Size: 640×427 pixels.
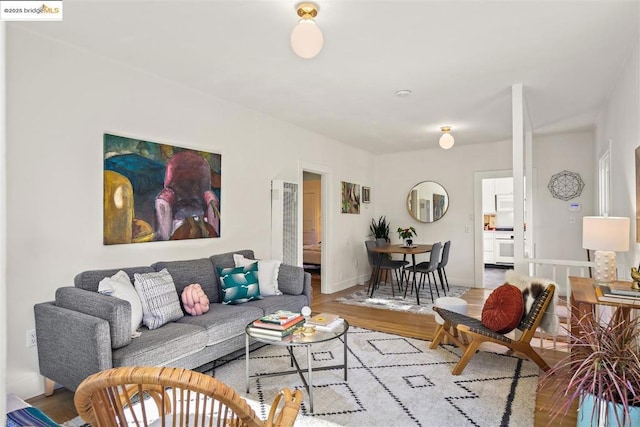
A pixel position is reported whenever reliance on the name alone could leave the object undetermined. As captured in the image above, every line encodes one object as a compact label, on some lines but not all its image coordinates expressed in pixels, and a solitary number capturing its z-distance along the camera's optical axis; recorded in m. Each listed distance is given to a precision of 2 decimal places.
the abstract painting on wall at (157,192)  2.99
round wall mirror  6.84
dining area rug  4.90
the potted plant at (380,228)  7.08
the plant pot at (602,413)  1.47
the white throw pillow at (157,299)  2.64
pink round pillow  2.96
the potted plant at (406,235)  6.20
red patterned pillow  2.92
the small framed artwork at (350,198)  6.33
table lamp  2.74
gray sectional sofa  2.14
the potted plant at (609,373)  1.43
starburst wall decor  5.64
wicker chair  0.93
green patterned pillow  3.34
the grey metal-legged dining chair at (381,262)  5.74
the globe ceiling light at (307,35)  2.21
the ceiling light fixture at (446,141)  4.97
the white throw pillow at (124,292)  2.48
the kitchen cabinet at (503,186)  8.76
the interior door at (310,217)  9.09
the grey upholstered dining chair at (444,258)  5.83
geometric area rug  2.23
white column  3.57
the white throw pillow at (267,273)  3.60
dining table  5.45
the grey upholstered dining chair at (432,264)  5.44
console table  2.11
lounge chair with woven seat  2.75
